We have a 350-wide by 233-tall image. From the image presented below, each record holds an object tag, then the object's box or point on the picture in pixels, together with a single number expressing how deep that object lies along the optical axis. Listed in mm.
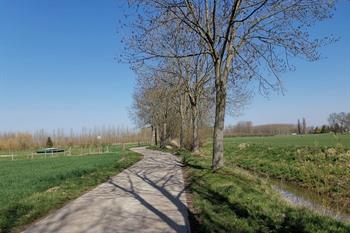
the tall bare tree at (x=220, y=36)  17422
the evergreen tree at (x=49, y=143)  97625
